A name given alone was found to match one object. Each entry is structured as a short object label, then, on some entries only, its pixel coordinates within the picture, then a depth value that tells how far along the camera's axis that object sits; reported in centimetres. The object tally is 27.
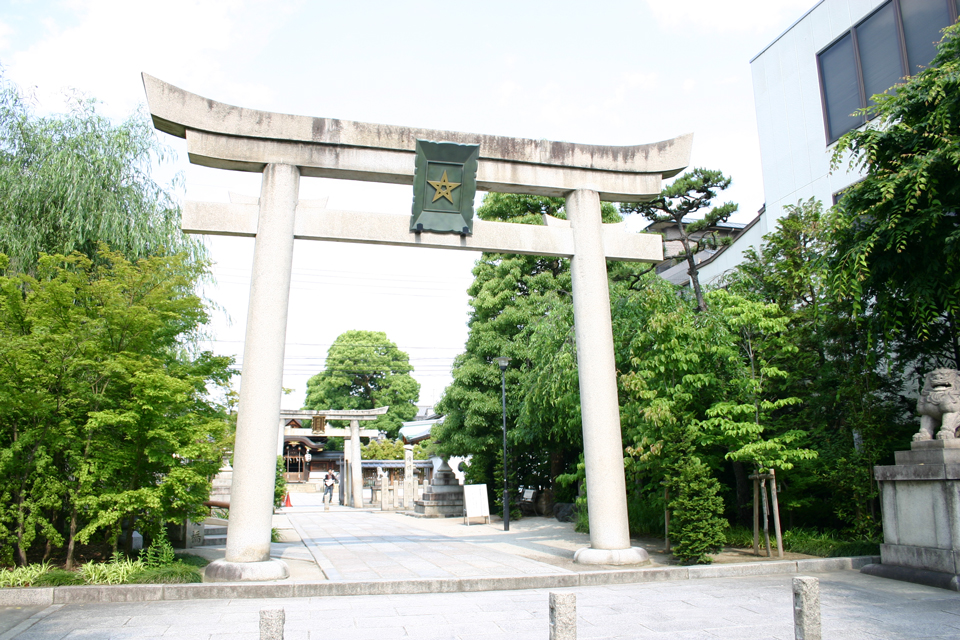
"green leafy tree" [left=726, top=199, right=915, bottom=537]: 1114
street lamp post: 1822
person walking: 3441
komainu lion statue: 897
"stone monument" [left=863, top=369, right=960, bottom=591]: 855
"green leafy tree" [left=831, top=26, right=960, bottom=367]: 903
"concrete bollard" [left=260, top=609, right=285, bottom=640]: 422
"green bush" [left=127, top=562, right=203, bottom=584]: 860
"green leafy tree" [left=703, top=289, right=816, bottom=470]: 1043
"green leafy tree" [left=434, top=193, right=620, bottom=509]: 2095
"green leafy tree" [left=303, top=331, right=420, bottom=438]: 5356
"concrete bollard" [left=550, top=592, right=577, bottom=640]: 446
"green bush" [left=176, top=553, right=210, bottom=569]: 1024
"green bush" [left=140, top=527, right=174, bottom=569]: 920
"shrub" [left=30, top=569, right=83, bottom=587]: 823
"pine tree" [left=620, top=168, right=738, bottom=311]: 1873
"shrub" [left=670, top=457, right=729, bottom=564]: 1002
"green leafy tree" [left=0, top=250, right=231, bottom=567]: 876
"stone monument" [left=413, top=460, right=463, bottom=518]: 2480
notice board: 2020
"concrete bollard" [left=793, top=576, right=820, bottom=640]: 477
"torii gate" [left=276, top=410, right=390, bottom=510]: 3403
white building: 1370
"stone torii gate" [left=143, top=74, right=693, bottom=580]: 913
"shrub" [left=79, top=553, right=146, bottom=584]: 847
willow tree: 1275
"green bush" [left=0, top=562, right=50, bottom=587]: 816
